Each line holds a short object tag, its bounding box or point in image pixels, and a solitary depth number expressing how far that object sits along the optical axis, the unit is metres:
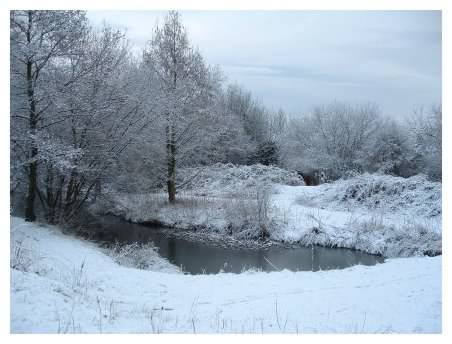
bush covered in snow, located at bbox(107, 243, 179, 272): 10.22
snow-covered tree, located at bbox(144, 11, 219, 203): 17.44
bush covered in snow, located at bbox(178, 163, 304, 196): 20.02
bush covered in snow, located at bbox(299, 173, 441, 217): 14.76
